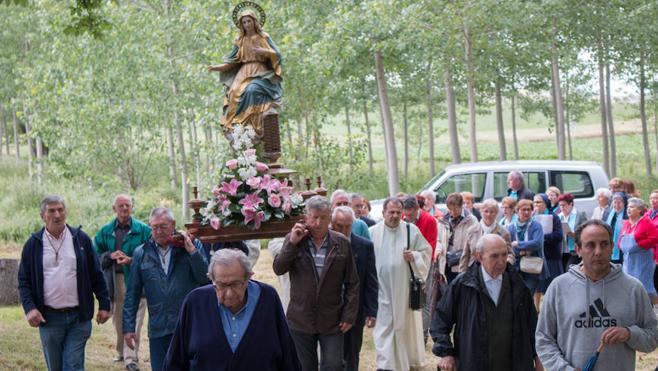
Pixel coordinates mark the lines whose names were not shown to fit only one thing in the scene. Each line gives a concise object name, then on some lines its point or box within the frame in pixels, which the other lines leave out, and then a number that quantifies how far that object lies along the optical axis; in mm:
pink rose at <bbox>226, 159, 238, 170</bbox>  10500
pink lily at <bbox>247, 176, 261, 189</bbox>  10414
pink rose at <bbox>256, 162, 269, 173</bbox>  10656
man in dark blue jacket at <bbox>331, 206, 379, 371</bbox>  9008
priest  10375
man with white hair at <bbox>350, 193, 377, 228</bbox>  11750
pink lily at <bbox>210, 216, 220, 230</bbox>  10109
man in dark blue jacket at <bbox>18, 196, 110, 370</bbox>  8359
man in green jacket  10305
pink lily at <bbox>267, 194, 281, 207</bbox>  10391
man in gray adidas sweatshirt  5992
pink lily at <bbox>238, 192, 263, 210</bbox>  10258
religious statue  12930
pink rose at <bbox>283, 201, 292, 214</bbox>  10477
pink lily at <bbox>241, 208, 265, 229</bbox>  10227
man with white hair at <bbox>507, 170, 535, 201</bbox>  14922
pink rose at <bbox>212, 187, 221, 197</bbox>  10430
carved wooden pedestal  10281
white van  18250
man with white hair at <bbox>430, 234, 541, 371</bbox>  6656
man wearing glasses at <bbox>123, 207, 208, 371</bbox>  8234
